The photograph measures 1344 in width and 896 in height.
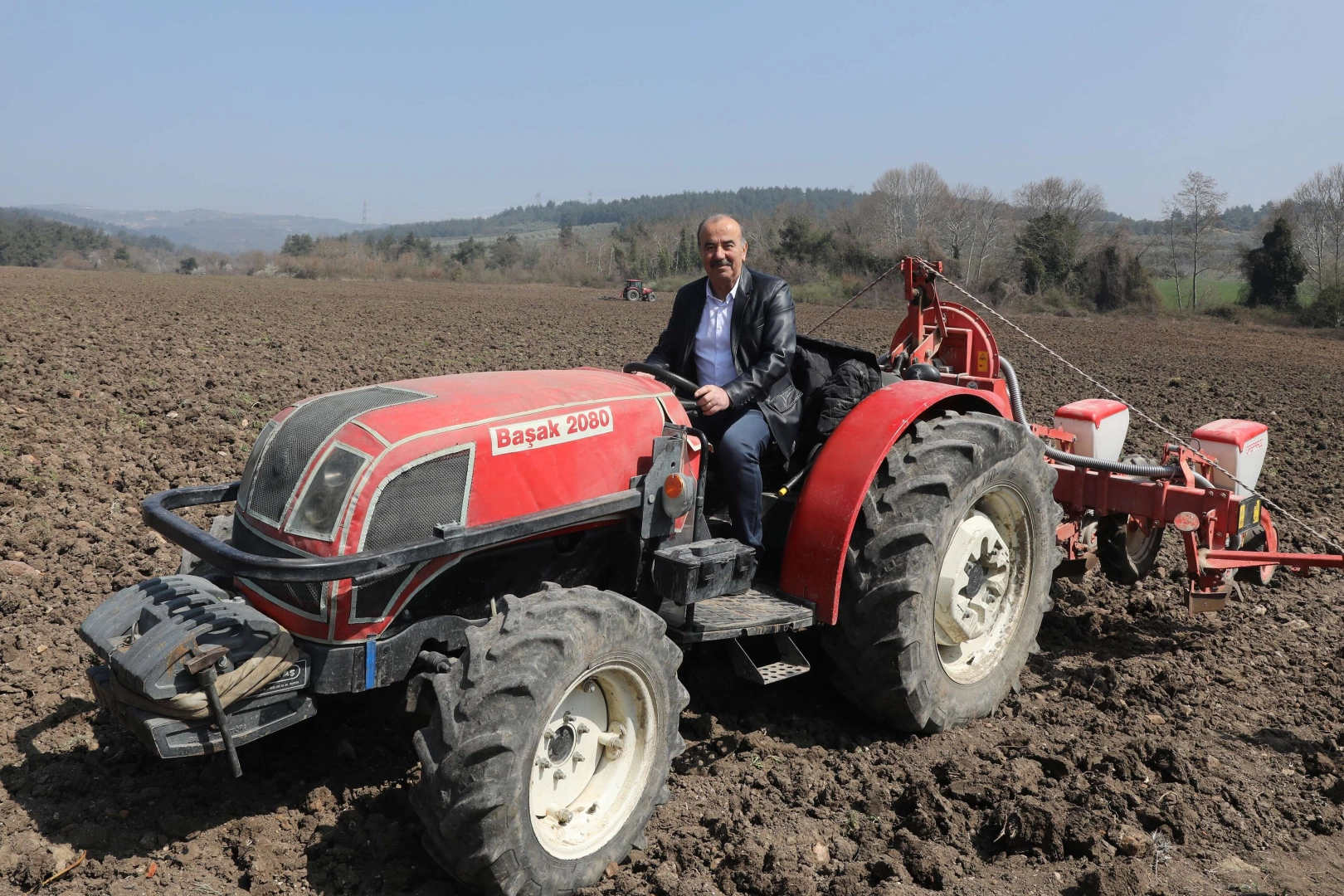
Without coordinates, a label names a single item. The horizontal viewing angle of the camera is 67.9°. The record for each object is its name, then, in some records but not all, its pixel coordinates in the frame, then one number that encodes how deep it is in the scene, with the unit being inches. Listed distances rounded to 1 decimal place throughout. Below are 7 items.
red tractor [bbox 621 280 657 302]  1644.9
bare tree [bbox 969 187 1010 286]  1861.5
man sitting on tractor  150.5
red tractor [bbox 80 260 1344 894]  108.0
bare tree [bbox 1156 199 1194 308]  1706.4
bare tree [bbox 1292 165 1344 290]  1466.5
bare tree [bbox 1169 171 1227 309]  1681.8
